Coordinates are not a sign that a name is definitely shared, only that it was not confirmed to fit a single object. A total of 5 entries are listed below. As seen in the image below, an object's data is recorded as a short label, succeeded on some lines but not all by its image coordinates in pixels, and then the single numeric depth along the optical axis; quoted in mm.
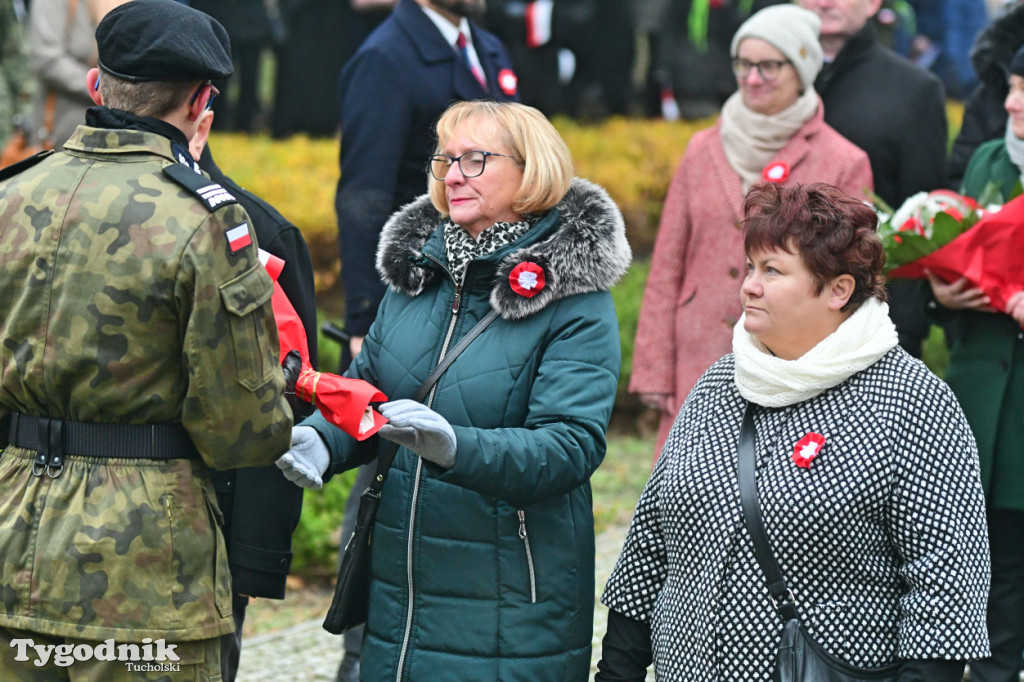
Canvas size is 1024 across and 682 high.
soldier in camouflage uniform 5348
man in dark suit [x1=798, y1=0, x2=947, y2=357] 10070
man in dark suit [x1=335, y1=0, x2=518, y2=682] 9383
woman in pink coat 9547
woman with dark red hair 5816
